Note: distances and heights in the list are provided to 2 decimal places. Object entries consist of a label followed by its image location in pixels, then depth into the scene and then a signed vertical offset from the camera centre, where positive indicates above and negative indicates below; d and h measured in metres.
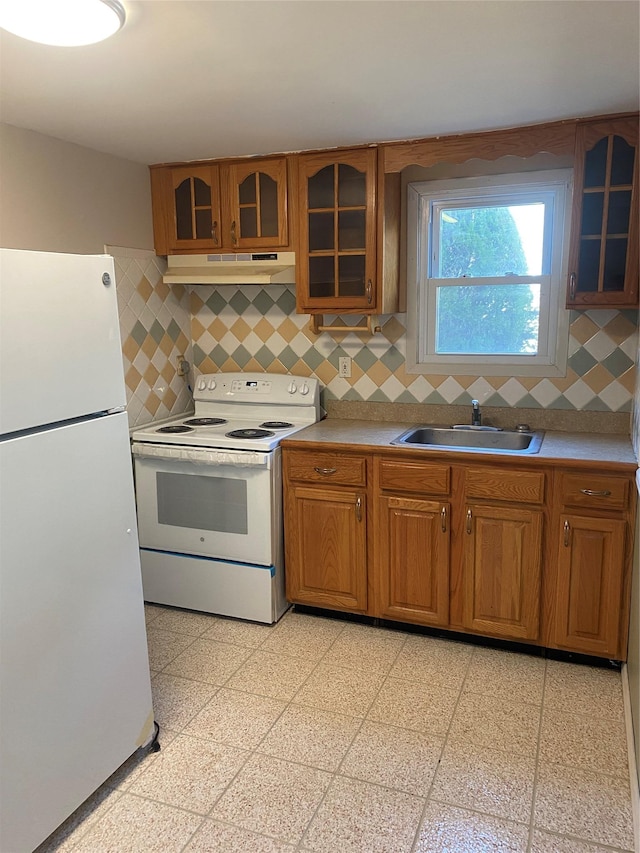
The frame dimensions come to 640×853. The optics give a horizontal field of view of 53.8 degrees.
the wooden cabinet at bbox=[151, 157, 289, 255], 3.12 +0.59
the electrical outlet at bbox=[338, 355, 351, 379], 3.41 -0.23
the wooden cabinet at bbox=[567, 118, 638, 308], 2.51 +0.42
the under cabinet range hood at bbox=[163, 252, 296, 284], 3.13 +0.28
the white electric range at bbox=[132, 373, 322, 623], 2.92 -0.91
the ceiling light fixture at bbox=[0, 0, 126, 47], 1.52 +0.75
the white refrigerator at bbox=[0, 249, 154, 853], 1.60 -0.61
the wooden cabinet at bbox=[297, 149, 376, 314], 2.95 +0.43
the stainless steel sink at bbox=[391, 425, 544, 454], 2.97 -0.56
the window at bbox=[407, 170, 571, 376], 2.97 +0.23
